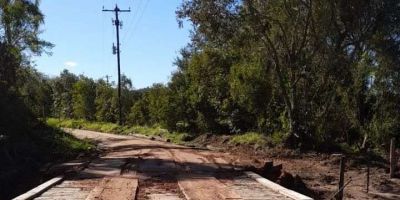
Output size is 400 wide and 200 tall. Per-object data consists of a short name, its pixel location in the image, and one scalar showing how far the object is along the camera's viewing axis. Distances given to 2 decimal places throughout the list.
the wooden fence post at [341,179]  14.28
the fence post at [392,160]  19.02
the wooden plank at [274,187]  11.32
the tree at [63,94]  77.00
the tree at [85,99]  68.00
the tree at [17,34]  32.25
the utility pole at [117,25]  57.91
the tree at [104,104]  63.68
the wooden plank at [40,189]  10.89
